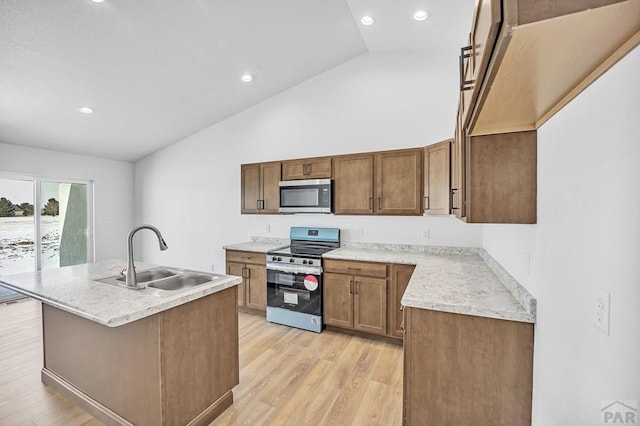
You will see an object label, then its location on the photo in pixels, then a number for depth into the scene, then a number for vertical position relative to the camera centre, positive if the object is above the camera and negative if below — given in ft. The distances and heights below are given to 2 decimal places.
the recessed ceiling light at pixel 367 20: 9.14 +6.23
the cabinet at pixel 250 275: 12.06 -2.90
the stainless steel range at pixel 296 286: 10.66 -3.02
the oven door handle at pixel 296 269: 10.59 -2.33
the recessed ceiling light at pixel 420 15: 8.41 +5.91
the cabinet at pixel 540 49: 1.87 +1.32
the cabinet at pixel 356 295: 9.77 -3.13
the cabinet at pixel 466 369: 4.66 -2.82
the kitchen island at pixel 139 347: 5.24 -2.94
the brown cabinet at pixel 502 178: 4.81 +0.54
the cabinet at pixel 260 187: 13.05 +1.04
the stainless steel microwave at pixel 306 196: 11.63 +0.56
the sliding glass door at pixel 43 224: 14.42 -0.80
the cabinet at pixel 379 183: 10.41 +1.01
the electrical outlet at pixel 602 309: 2.67 -0.99
